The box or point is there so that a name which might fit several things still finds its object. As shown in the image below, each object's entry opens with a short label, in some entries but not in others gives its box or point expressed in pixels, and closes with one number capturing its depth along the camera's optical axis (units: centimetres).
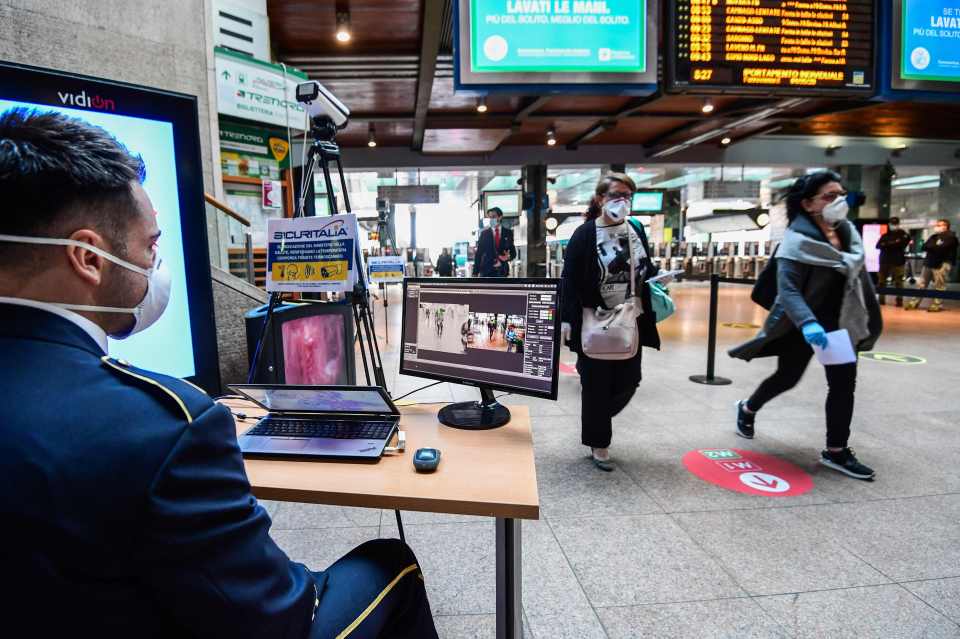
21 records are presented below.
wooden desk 117
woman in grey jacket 271
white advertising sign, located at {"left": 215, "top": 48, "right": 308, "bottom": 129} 482
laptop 144
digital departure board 363
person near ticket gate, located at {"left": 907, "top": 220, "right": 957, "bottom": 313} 998
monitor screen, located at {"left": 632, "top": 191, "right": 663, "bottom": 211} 1332
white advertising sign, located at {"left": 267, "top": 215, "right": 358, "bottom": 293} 206
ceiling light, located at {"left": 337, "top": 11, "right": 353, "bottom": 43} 497
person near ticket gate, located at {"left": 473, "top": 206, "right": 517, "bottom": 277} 813
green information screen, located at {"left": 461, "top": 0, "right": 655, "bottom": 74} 342
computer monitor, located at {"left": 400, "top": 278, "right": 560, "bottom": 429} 161
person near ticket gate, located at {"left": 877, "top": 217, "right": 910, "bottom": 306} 1018
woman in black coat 281
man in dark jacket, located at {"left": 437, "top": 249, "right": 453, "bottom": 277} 1486
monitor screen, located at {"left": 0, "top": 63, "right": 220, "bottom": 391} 158
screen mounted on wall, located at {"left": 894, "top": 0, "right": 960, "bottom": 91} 378
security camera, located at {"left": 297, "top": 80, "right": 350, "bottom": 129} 219
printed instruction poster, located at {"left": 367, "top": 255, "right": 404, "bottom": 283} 780
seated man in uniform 61
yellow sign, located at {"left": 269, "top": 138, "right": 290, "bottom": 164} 574
